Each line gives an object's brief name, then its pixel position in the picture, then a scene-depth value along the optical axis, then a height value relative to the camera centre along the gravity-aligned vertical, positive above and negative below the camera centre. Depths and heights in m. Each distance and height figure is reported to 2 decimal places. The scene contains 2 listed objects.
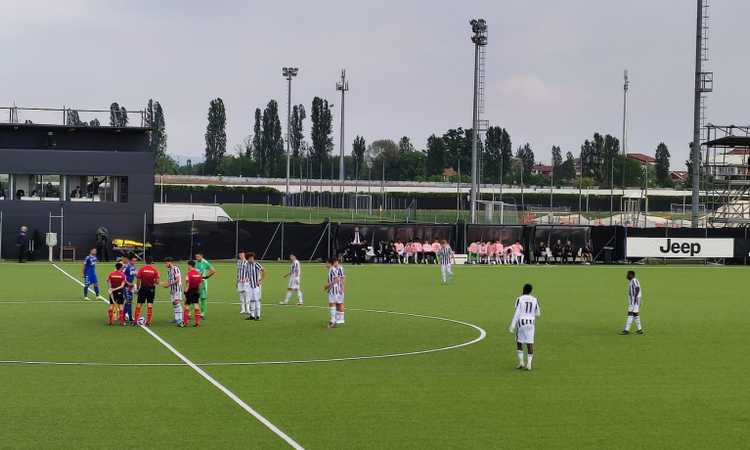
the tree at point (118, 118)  64.31 +6.46
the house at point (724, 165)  73.44 +4.53
